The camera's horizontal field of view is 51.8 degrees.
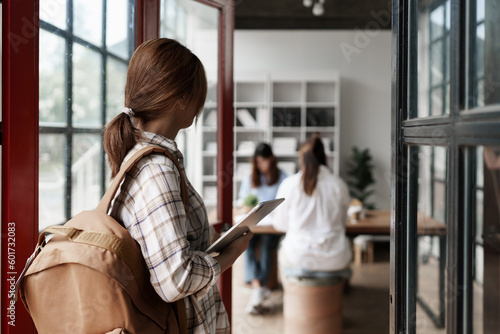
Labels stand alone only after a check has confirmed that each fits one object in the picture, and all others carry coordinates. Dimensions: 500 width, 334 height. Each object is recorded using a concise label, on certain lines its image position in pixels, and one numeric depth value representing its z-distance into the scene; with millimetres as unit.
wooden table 4168
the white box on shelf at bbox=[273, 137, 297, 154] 6910
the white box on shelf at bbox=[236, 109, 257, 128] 6969
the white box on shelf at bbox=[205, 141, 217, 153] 2434
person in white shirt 3611
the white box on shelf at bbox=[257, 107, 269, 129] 6969
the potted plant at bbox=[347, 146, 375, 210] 6801
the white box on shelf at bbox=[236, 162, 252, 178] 7062
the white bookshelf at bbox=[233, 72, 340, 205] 6914
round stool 3455
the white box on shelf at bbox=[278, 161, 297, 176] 6941
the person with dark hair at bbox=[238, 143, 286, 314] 4680
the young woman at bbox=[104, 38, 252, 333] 1140
